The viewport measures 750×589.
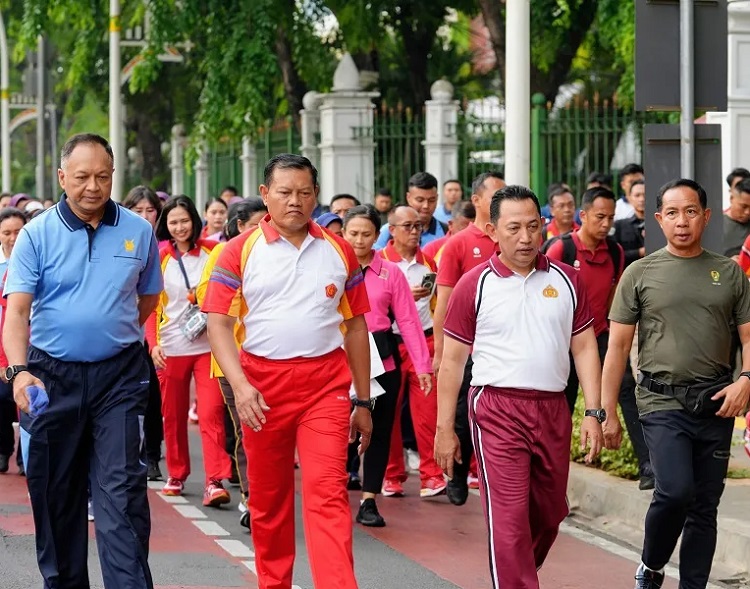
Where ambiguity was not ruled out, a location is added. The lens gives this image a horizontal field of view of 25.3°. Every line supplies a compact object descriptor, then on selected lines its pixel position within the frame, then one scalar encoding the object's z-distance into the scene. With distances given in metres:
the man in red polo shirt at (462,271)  10.12
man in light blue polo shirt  6.63
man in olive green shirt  7.09
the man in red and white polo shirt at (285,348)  6.91
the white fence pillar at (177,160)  32.16
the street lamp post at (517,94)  12.44
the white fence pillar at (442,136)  21.59
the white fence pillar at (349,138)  22.86
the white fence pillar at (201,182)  31.98
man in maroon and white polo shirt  6.86
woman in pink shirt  10.10
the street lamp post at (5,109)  34.53
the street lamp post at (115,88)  21.73
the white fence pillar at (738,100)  15.94
